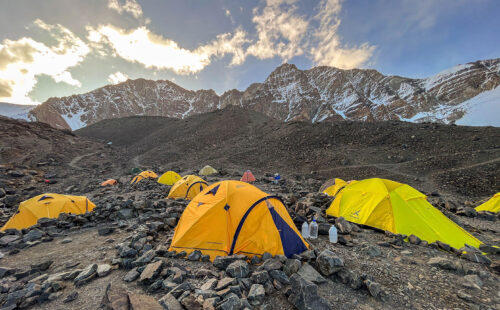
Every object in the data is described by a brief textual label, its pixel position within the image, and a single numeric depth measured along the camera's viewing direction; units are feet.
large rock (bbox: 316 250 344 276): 13.79
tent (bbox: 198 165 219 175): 74.28
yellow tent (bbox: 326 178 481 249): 20.66
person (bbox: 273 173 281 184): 61.53
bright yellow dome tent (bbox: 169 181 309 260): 16.17
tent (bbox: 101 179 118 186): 61.72
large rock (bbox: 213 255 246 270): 14.37
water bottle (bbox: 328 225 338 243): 19.75
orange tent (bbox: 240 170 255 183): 60.48
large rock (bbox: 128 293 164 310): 9.78
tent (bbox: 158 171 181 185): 58.85
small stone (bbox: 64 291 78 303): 11.78
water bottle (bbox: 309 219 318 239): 20.58
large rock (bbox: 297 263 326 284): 13.16
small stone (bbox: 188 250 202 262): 15.58
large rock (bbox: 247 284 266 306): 11.18
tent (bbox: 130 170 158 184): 60.18
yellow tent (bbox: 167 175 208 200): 40.08
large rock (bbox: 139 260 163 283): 12.76
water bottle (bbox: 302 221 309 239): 20.78
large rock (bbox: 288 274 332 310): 10.97
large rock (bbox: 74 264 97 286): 13.30
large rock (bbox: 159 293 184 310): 10.15
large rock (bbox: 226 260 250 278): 13.08
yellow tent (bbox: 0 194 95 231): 28.02
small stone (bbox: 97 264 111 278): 14.08
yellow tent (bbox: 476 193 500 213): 34.78
